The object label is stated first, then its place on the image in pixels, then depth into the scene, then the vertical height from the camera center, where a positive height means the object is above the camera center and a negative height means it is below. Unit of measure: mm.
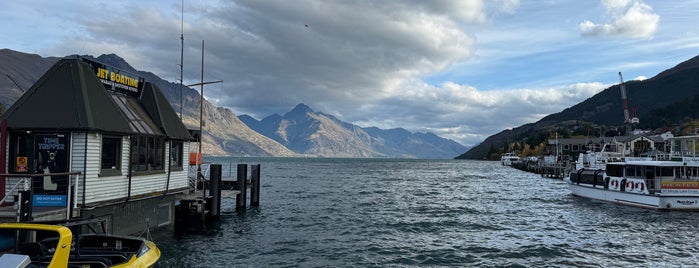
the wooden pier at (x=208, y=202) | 30453 -3950
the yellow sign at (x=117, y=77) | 23547 +3921
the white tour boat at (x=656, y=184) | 42000 -2776
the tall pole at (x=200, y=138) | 34162 +832
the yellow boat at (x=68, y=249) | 11977 -3226
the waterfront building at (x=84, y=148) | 19234 -46
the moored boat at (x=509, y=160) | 185625 -2607
